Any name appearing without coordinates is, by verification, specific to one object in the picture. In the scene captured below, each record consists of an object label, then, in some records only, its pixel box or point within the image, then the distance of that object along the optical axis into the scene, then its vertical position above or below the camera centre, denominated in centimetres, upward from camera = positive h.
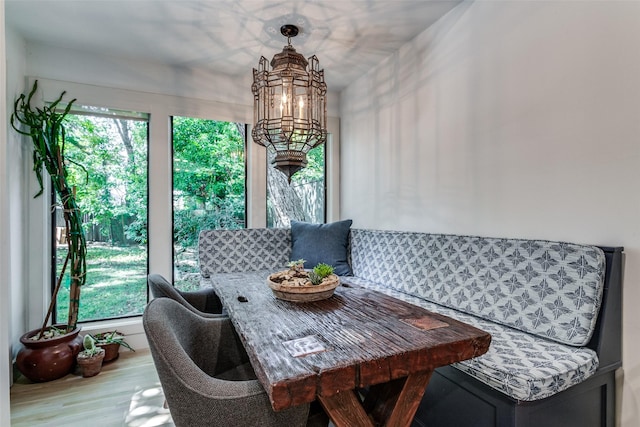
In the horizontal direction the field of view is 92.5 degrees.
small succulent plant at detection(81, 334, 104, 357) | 233 -106
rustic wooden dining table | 87 -46
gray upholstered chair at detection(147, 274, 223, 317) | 222 -66
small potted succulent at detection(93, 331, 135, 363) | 249 -109
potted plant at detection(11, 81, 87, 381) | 218 -18
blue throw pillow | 278 -32
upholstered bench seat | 119 -58
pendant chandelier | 171 +57
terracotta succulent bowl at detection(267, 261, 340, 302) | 152 -38
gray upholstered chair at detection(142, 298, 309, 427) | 90 -55
